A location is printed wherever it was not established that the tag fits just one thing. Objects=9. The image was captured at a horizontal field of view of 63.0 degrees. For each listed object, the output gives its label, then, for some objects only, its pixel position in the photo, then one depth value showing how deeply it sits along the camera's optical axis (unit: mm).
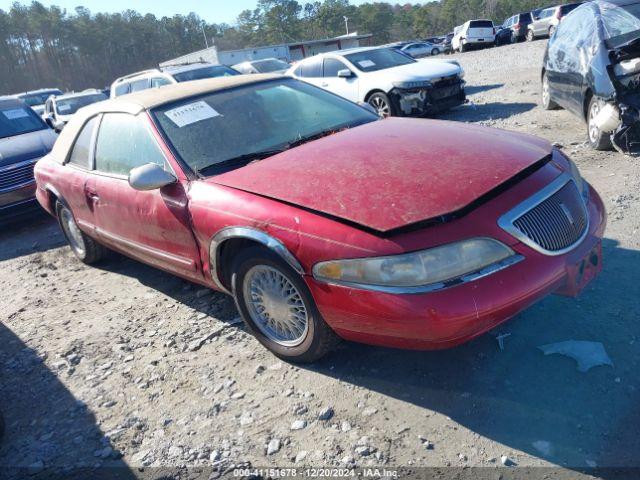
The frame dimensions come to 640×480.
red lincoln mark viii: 2369
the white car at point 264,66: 16578
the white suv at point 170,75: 11508
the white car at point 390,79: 9102
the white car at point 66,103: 15047
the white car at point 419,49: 35875
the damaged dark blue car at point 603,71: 5535
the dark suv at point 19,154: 7176
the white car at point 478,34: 31314
